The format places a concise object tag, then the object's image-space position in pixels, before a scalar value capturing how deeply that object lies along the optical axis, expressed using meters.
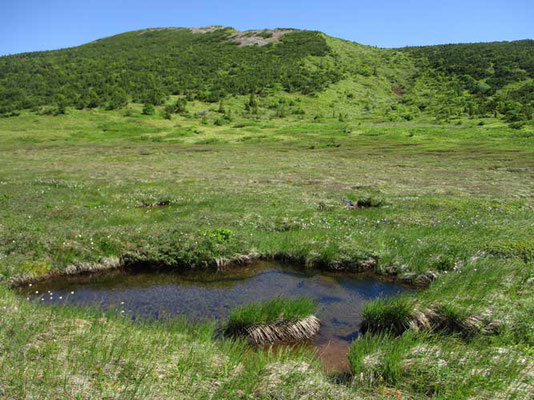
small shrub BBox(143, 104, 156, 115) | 80.31
